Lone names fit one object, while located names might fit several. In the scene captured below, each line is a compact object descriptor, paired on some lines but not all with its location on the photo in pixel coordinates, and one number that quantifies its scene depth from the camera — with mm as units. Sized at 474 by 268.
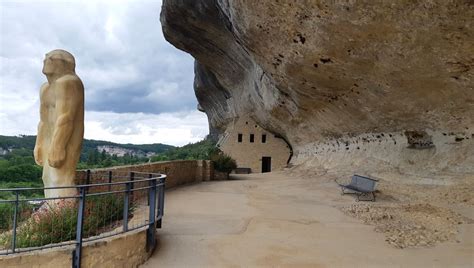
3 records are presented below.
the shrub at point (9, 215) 5327
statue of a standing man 5859
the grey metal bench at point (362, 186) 10516
